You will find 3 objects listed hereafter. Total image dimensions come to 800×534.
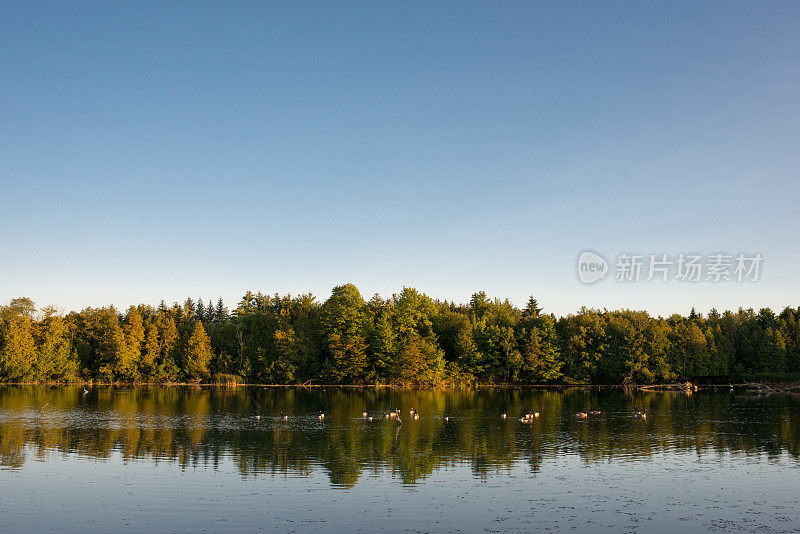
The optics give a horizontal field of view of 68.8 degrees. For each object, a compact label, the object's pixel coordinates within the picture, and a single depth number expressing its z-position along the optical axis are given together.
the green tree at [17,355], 92.62
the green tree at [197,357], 103.88
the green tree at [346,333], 102.56
